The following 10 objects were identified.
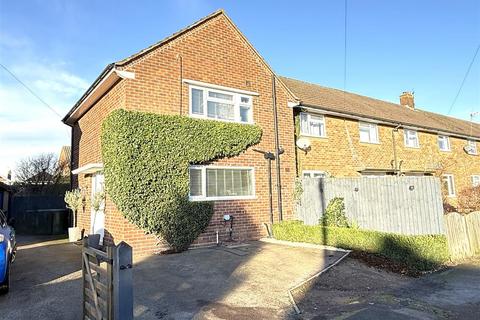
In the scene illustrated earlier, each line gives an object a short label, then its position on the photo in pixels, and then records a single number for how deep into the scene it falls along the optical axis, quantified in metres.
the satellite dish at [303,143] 13.80
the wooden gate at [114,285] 3.68
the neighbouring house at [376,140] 15.02
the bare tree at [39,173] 26.53
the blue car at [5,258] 5.95
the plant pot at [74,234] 13.23
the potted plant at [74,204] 13.26
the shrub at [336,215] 11.16
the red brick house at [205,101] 10.13
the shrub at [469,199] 18.10
